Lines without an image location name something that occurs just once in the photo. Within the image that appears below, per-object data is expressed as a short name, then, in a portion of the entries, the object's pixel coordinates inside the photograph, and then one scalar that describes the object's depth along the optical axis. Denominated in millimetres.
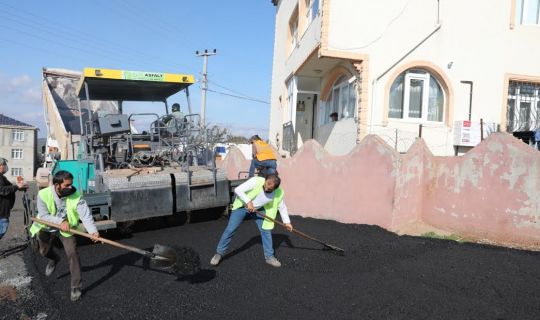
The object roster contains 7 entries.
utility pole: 27200
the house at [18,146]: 37719
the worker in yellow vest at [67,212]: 4156
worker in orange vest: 7578
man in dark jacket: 5659
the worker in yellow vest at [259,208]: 5117
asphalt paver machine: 5992
